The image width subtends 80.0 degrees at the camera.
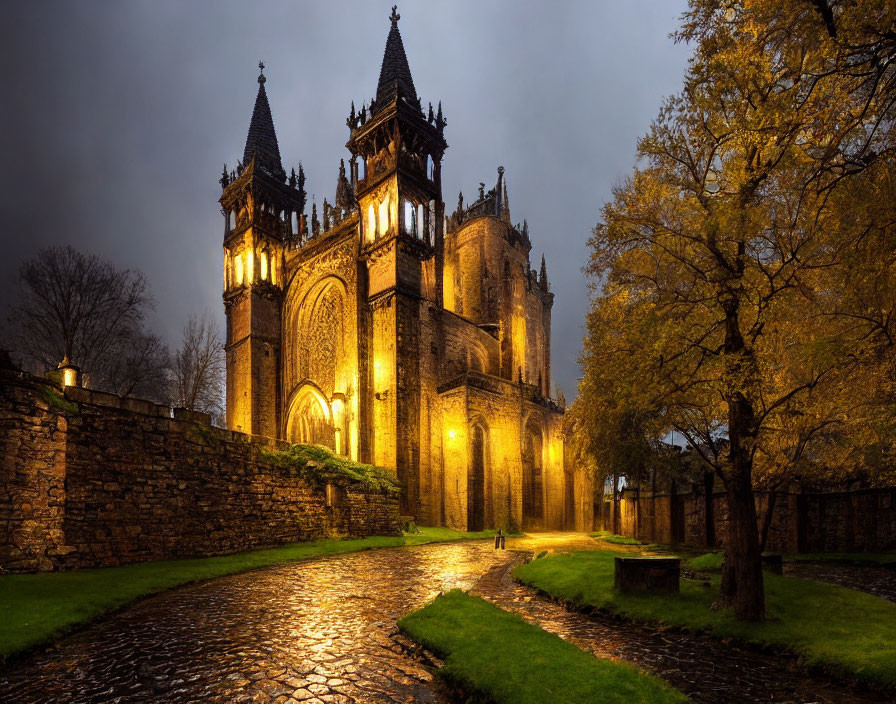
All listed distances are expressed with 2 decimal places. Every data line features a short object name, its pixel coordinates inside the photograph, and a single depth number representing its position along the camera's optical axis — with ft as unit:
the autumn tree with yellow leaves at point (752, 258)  17.84
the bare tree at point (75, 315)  91.61
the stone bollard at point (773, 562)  37.17
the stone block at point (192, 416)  45.75
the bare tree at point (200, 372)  109.70
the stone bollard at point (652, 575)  30.83
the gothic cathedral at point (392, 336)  96.27
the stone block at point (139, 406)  41.32
